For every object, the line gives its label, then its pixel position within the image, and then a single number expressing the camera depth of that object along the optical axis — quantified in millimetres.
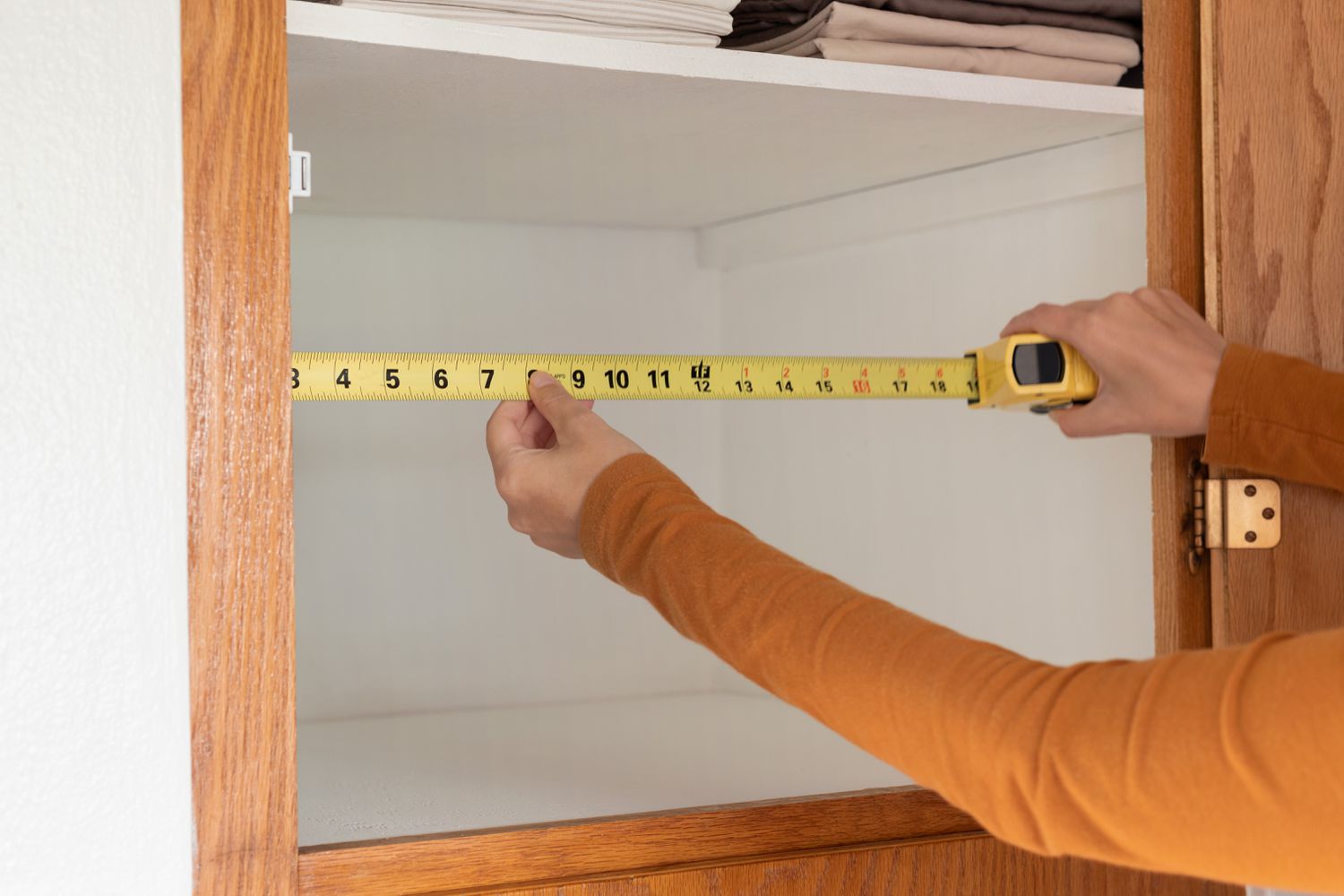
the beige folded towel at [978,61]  1120
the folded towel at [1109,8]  1226
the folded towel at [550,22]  905
